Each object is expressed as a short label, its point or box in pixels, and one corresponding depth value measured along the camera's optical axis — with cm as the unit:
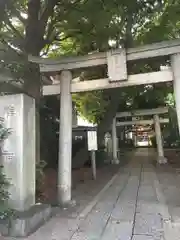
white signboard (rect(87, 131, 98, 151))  666
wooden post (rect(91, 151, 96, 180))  684
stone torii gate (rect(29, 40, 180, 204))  390
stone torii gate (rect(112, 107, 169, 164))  1034
